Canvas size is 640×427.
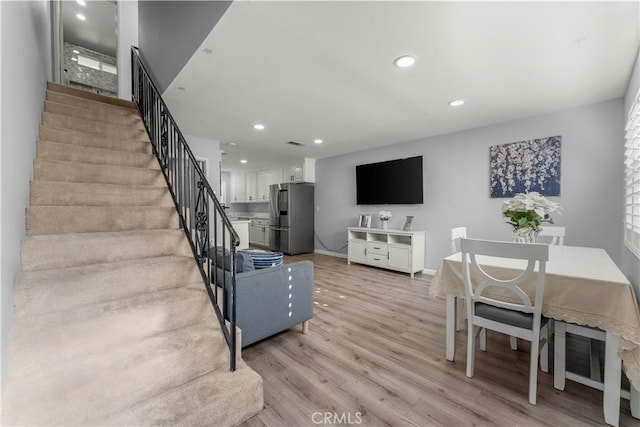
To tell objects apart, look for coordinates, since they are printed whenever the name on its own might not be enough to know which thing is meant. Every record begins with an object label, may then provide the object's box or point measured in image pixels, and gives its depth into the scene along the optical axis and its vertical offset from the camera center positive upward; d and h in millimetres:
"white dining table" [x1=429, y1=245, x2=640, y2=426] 1306 -530
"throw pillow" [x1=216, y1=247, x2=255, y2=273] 2098 -436
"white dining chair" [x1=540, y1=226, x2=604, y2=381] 1496 -978
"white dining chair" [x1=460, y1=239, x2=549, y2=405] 1483 -586
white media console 4445 -716
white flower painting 3354 +550
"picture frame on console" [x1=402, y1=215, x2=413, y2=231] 4730 -270
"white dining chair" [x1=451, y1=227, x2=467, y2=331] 2341 -331
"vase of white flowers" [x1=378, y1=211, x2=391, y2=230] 5059 -161
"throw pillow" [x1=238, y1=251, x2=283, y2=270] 2293 -439
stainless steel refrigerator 6391 -204
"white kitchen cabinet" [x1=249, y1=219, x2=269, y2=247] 7613 -688
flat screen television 4707 +507
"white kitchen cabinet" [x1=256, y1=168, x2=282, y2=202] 7390 +820
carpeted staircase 1184 -595
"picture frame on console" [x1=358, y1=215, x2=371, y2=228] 5430 -257
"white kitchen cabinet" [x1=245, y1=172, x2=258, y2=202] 8102 +732
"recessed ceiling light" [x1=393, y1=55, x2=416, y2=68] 2137 +1224
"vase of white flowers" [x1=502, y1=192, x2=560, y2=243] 1995 -39
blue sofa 1996 -730
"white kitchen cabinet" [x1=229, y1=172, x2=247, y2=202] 8477 +737
